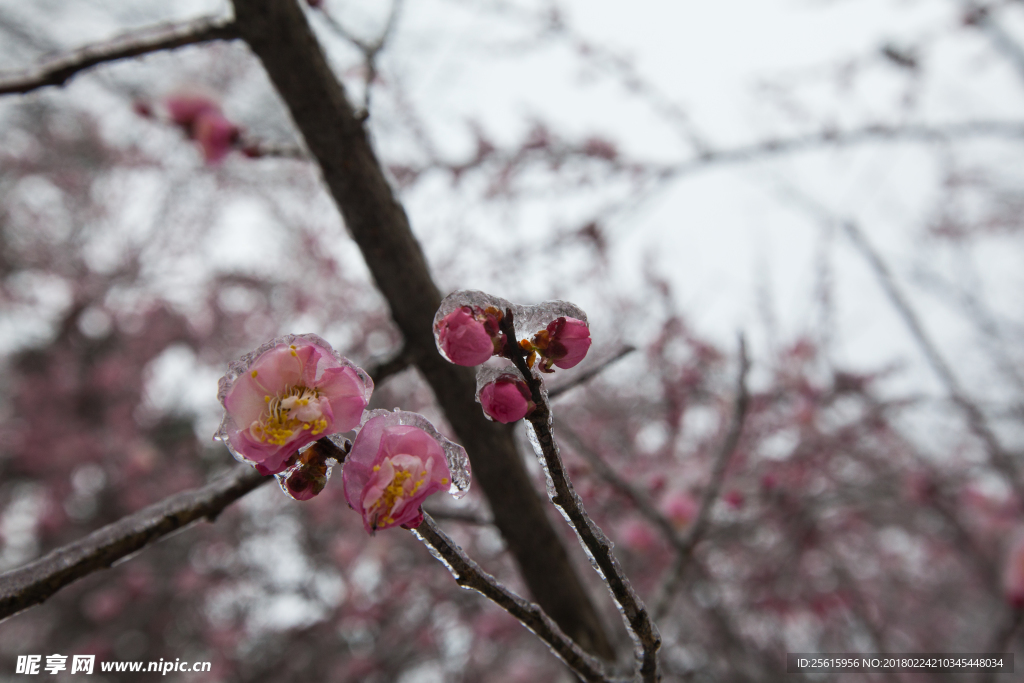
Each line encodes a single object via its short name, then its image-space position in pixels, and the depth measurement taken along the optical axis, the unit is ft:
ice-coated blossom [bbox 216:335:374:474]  0.41
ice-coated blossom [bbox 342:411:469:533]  0.40
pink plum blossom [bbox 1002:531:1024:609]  0.81
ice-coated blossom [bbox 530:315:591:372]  0.44
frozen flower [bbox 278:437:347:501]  0.43
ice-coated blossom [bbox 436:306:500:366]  0.41
